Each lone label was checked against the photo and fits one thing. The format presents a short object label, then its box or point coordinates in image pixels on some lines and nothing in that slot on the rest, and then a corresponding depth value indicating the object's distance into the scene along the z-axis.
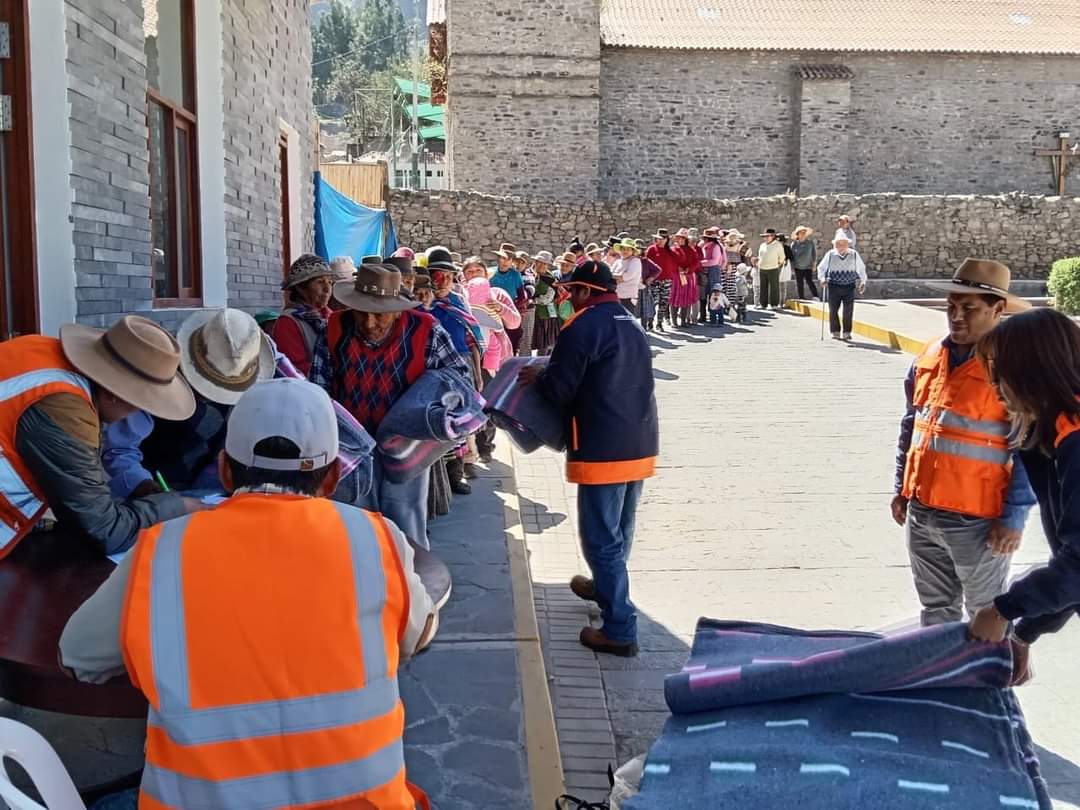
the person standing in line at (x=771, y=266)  21.23
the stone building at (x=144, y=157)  4.30
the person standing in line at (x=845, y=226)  17.87
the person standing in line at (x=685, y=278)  18.64
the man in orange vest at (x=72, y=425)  2.78
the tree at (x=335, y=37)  84.31
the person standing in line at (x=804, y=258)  20.34
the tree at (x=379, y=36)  84.38
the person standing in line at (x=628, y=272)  16.50
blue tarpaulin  11.38
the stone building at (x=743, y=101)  29.55
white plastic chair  2.05
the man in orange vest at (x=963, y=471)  3.62
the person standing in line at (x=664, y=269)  18.52
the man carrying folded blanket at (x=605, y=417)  4.62
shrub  17.77
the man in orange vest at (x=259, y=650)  1.93
